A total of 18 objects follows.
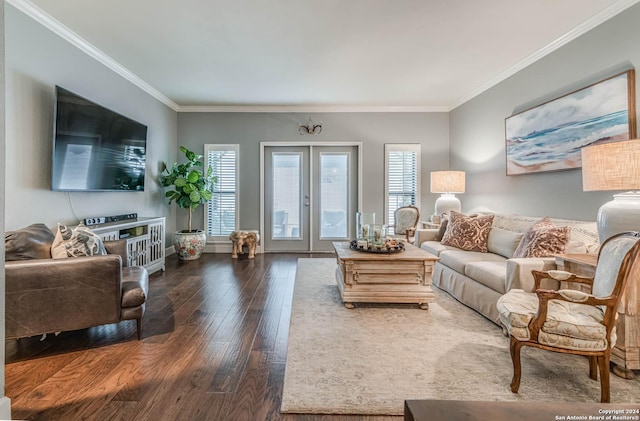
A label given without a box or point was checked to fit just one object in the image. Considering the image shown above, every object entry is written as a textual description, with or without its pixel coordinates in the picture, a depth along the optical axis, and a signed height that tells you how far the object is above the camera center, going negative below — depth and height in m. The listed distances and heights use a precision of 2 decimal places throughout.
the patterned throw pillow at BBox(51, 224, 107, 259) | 2.23 -0.20
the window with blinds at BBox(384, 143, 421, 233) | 5.63 +0.79
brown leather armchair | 1.94 -0.53
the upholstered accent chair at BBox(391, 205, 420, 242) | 4.98 -0.02
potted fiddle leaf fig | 4.89 +0.39
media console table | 3.27 -0.24
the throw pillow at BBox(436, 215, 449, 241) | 4.06 -0.15
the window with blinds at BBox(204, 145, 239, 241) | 5.63 +0.48
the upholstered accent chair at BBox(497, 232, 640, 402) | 1.59 -0.55
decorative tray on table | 3.00 -0.31
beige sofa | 2.31 -0.43
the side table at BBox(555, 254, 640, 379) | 1.75 -0.74
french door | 5.71 +0.41
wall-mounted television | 2.83 +0.77
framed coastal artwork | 2.50 +0.91
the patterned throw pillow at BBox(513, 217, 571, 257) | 2.48 -0.19
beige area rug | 1.64 -0.95
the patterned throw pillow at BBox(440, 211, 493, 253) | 3.51 -0.18
